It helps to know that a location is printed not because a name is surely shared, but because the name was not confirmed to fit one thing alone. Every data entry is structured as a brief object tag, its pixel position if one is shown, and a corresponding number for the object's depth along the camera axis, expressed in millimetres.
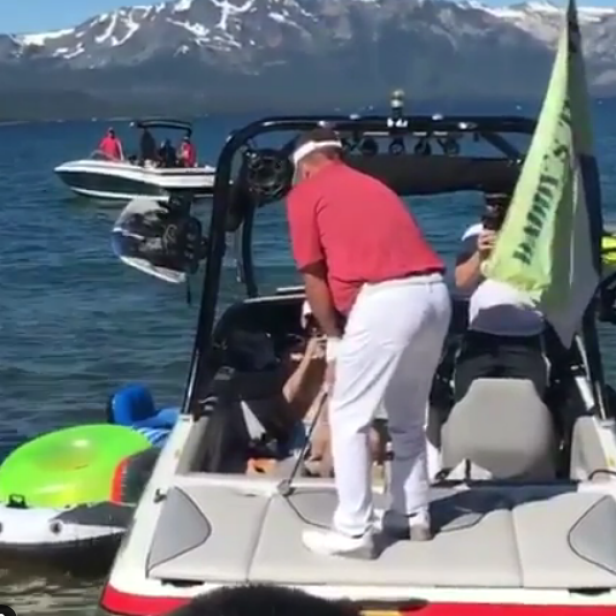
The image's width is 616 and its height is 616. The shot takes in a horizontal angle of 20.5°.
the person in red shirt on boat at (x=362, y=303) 5109
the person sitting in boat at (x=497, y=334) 6699
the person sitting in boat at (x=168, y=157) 29609
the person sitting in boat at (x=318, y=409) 6534
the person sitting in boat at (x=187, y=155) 29375
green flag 5734
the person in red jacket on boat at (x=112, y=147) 32500
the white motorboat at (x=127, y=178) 27891
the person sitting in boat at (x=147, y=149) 30203
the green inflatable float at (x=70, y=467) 7707
